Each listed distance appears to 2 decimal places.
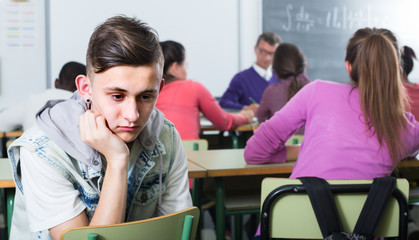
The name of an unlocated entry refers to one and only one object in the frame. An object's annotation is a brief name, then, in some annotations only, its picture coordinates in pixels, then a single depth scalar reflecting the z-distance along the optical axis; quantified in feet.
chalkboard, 19.70
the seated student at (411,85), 9.37
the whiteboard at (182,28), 17.08
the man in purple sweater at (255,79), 16.78
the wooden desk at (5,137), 12.14
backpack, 5.23
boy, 4.18
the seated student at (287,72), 11.47
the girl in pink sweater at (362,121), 6.24
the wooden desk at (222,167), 7.20
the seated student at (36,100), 10.94
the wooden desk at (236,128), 13.31
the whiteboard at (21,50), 16.76
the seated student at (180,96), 10.72
